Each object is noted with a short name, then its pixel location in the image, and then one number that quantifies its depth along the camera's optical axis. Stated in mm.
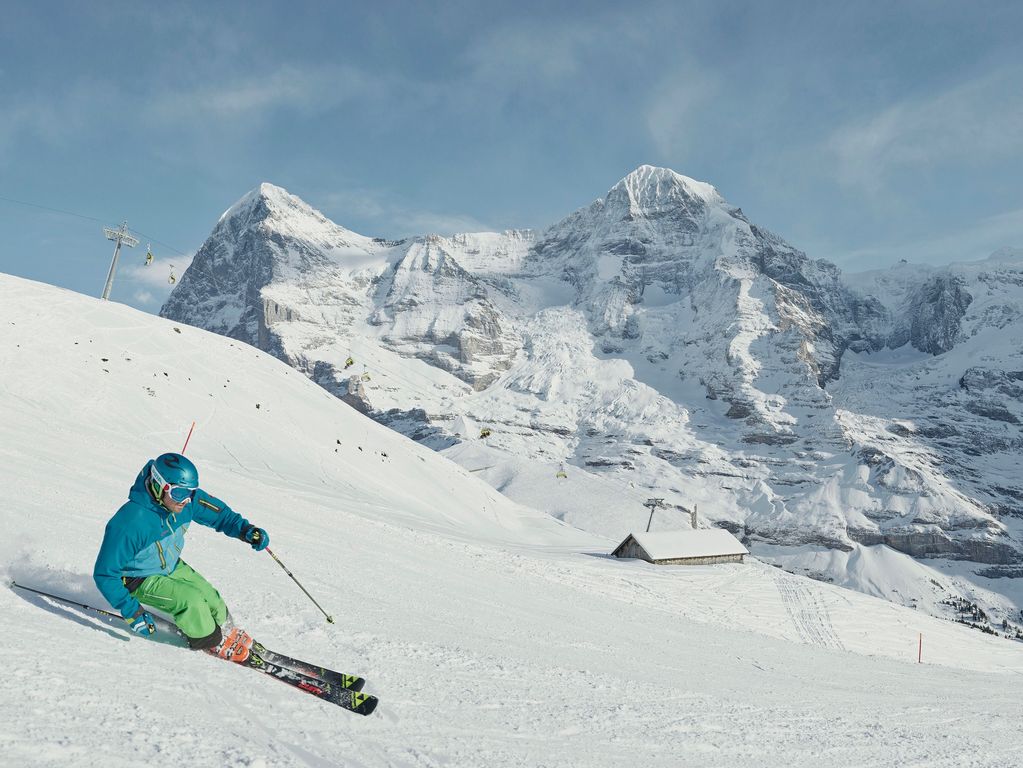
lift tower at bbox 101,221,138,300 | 49056
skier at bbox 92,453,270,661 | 5176
